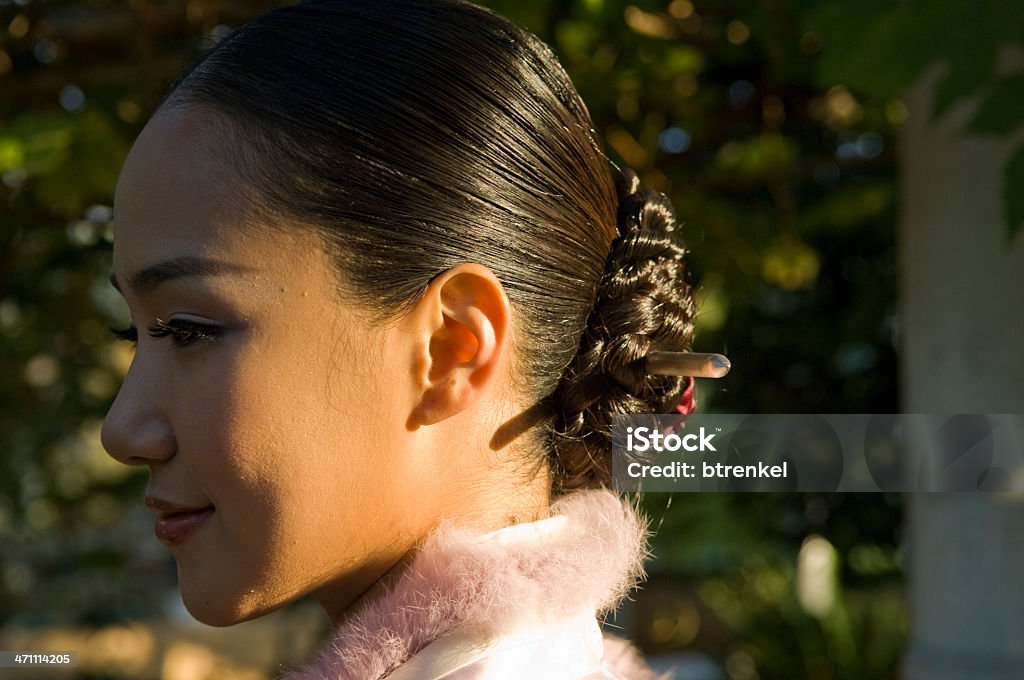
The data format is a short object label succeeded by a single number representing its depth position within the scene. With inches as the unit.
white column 71.6
